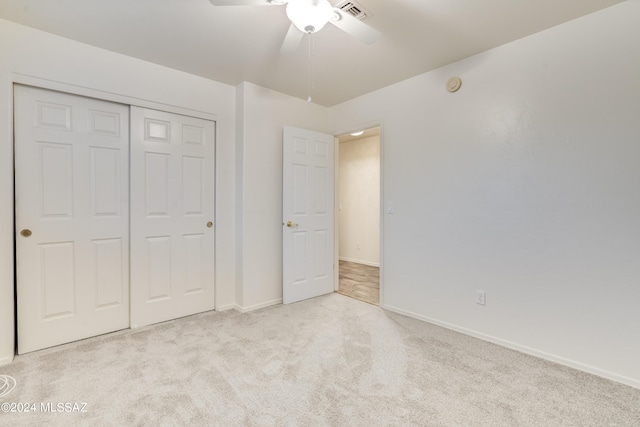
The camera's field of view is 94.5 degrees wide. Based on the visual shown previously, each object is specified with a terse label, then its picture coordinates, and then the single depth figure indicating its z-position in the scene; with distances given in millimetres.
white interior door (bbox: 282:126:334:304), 3334
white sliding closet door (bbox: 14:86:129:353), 2193
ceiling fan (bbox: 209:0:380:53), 1515
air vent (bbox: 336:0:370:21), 1845
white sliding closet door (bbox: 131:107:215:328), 2666
